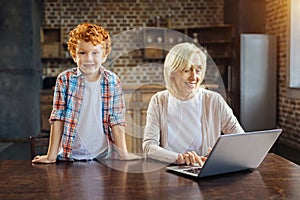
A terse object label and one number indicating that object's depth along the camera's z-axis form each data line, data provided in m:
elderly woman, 1.95
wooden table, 1.34
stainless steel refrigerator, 6.62
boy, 1.83
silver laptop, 1.46
